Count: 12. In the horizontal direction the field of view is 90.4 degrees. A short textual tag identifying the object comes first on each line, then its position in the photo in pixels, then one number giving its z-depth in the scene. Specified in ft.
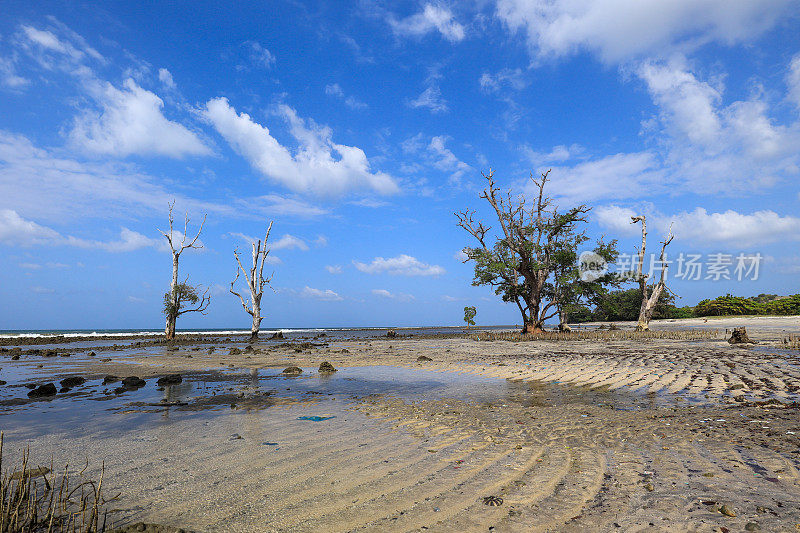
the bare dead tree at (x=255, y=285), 119.03
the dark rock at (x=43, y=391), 30.99
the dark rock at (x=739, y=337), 62.03
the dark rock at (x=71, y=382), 35.08
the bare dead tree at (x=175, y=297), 115.14
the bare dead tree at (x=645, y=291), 110.73
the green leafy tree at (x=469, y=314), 196.34
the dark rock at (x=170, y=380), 36.11
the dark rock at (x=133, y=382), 35.09
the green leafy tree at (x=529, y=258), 105.09
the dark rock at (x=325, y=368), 44.62
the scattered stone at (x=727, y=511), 10.42
